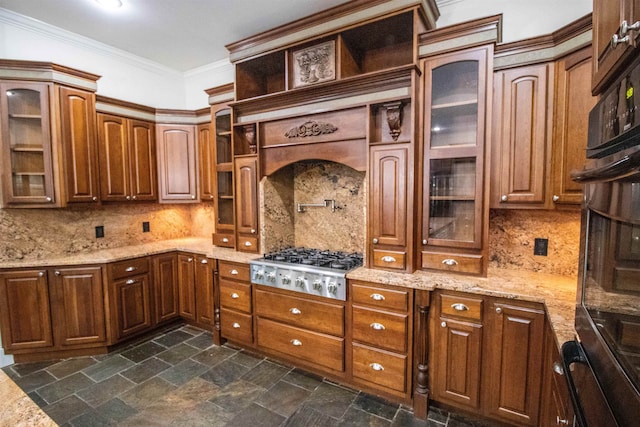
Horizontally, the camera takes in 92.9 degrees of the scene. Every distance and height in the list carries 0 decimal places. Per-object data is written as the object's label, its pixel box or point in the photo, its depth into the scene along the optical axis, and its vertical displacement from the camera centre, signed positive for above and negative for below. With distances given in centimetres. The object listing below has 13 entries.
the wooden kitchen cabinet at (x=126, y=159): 322 +43
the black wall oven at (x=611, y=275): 65 -21
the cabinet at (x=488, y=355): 186 -104
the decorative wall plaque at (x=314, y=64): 254 +114
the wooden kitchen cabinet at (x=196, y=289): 335 -104
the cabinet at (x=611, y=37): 78 +46
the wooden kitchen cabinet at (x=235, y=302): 290 -103
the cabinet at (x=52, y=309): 277 -105
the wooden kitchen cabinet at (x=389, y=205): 230 -7
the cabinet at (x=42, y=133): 271 +60
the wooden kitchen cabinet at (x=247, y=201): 308 -4
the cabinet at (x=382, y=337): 217 -104
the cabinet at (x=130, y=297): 302 -104
